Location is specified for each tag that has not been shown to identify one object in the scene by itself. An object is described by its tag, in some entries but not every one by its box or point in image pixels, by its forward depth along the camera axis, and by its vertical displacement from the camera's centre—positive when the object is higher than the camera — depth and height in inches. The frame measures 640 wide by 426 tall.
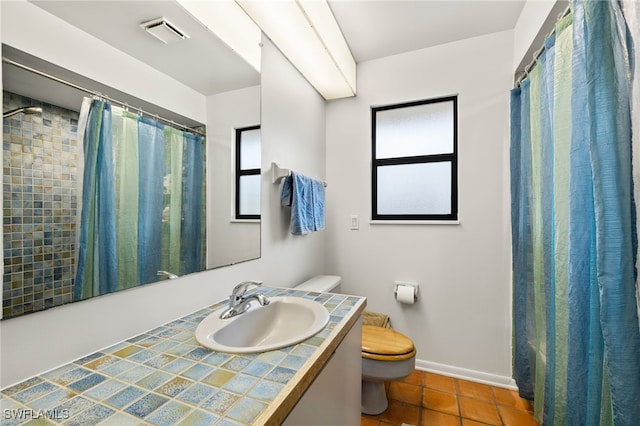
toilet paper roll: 80.3 -23.5
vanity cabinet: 28.0 -21.8
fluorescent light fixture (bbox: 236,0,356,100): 53.3 +38.8
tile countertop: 20.9 -15.1
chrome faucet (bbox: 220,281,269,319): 40.7 -13.5
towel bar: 64.5 +9.6
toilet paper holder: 82.1 -21.8
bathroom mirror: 24.3 +1.5
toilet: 60.8 -32.6
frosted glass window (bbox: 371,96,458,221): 83.0 +16.1
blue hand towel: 66.6 +2.9
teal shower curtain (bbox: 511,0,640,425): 31.6 -1.7
